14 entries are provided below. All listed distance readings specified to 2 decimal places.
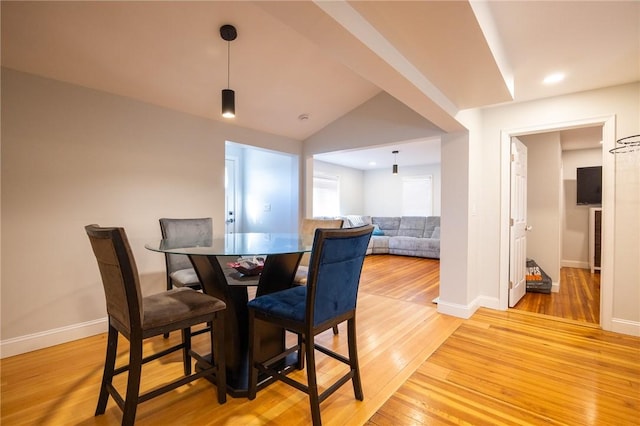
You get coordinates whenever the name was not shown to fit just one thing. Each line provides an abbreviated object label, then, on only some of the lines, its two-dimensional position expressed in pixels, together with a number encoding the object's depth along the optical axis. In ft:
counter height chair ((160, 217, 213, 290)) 7.57
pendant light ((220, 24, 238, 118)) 7.32
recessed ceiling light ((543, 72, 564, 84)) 8.31
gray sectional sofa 21.45
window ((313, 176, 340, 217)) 23.85
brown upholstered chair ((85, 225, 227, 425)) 4.24
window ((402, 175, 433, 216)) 25.12
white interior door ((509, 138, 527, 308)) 10.82
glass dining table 5.72
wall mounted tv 17.02
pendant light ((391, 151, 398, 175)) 20.82
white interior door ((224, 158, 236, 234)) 17.20
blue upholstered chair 4.60
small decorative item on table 6.47
